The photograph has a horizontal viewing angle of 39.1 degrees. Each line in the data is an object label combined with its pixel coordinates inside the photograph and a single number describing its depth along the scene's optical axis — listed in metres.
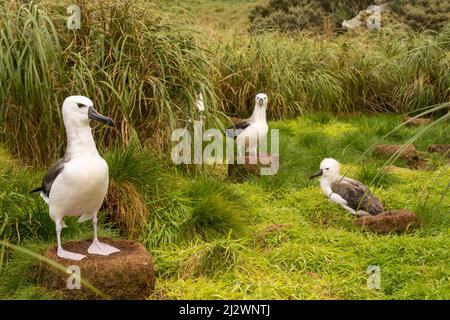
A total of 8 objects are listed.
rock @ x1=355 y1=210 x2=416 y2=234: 4.45
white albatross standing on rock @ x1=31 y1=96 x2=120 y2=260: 3.10
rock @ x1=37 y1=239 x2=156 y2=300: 3.18
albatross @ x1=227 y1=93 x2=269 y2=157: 6.15
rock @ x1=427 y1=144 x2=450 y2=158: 7.20
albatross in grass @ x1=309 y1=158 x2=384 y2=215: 4.85
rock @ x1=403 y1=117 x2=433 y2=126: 8.67
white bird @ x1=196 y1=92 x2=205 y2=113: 5.35
